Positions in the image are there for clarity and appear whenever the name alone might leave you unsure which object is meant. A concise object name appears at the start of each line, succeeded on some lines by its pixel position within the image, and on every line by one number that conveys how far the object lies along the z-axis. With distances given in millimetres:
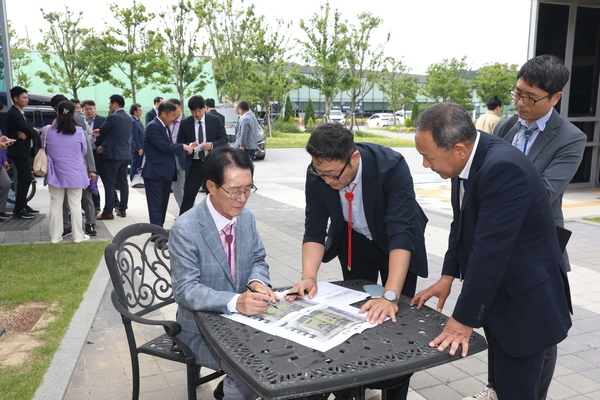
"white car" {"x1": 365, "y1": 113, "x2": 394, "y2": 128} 42750
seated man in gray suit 2289
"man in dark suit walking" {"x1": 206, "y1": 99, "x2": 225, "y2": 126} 11742
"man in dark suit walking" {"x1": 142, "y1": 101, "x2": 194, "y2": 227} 6605
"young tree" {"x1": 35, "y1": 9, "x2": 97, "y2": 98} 21859
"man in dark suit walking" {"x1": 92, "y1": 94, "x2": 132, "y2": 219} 8250
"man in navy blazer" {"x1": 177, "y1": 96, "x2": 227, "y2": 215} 6735
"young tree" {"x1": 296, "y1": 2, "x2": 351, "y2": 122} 28734
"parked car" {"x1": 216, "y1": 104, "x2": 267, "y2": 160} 16786
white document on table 1956
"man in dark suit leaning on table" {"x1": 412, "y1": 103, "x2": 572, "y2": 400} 1897
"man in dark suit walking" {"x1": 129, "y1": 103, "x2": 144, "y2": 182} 8711
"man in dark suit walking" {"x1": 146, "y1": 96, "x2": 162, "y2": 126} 10619
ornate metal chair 2473
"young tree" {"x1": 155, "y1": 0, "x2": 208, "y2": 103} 23750
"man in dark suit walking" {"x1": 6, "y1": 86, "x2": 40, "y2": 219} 7824
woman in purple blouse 6566
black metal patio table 1668
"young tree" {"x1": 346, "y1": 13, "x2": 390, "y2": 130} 29578
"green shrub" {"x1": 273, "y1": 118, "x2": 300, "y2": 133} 32188
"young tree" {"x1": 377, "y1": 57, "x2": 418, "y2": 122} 40656
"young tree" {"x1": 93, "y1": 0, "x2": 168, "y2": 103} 20750
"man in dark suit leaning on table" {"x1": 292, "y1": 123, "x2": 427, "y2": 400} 2393
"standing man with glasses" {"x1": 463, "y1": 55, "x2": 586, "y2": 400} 2732
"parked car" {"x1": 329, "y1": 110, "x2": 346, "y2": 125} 42631
